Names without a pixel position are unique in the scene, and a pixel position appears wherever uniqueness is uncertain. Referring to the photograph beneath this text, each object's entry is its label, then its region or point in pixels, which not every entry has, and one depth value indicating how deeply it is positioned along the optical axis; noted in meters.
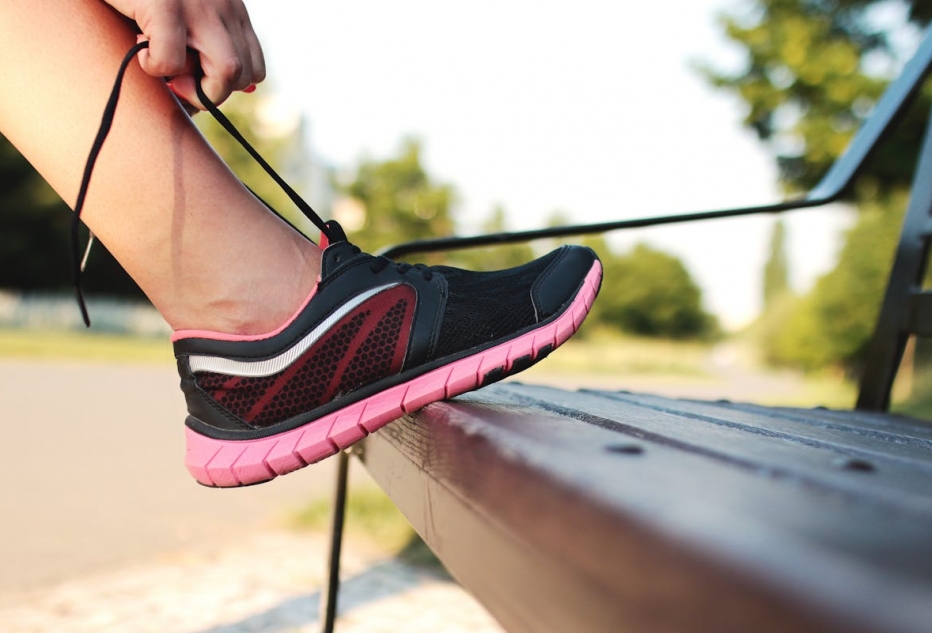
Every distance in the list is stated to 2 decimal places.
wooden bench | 0.23
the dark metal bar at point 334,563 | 1.35
